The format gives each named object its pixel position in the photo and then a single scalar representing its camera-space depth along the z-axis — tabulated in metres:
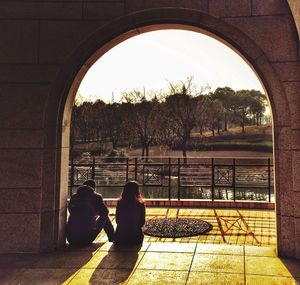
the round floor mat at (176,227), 5.42
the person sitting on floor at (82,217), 4.58
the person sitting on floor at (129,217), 4.61
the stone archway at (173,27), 4.15
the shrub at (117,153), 32.34
